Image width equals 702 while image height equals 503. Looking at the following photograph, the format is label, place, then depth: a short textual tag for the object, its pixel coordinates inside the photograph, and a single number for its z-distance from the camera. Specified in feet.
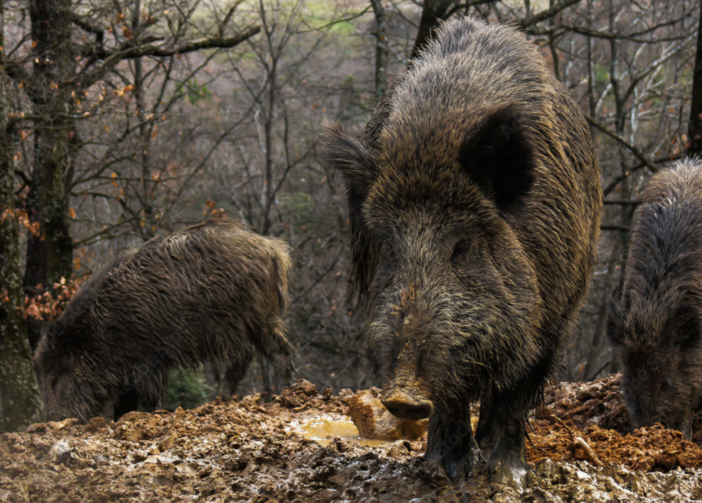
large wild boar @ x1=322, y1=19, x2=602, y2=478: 16.16
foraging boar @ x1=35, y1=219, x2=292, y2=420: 39.27
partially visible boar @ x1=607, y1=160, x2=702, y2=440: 31.27
